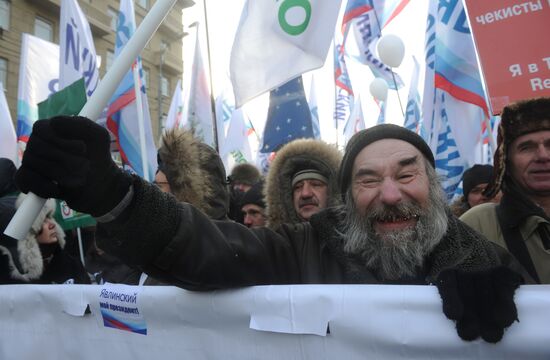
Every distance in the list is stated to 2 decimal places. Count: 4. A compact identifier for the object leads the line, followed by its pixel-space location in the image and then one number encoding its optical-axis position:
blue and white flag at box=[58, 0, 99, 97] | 4.20
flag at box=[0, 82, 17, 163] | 5.44
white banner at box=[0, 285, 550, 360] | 1.04
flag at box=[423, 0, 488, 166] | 3.84
